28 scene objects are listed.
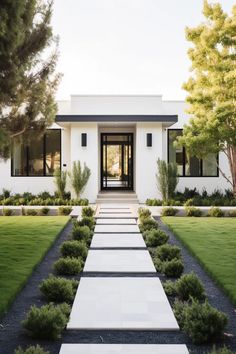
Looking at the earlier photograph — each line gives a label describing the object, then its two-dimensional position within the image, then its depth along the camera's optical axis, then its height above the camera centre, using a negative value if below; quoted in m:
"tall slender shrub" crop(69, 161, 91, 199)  17.28 -0.48
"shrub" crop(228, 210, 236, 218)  13.96 -1.52
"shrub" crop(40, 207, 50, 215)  14.16 -1.46
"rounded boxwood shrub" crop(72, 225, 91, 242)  9.23 -1.45
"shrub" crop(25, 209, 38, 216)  14.09 -1.49
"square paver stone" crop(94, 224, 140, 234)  10.61 -1.58
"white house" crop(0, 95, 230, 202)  17.95 +0.72
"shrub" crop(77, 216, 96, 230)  10.89 -1.41
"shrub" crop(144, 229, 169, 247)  8.80 -1.48
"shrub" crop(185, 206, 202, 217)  13.87 -1.48
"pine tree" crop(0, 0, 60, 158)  6.73 +1.87
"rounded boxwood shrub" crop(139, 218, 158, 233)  10.52 -1.46
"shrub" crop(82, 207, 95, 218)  12.86 -1.36
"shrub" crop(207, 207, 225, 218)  13.84 -1.48
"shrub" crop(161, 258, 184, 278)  6.58 -1.56
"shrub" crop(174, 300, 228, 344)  4.16 -1.54
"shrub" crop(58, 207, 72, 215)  14.05 -1.43
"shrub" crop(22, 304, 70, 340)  4.21 -1.54
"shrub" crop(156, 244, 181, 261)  7.48 -1.51
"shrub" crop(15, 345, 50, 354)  3.45 -1.47
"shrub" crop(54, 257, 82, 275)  6.66 -1.55
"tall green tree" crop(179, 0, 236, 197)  15.87 +3.01
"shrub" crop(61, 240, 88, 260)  7.74 -1.50
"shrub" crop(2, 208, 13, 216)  13.95 -1.46
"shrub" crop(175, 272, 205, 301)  5.48 -1.55
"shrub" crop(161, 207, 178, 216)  13.70 -1.43
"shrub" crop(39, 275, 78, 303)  5.38 -1.55
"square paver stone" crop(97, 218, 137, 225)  11.95 -1.57
